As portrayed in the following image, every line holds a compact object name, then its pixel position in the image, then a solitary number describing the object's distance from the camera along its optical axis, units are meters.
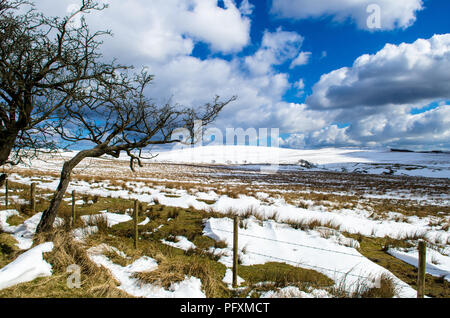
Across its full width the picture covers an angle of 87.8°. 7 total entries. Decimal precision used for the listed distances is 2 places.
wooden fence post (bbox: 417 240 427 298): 3.76
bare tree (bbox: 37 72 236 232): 6.67
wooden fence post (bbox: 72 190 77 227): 8.17
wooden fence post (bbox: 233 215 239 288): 4.63
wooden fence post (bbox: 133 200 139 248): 6.47
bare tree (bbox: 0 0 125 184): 5.17
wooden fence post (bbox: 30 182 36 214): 9.48
